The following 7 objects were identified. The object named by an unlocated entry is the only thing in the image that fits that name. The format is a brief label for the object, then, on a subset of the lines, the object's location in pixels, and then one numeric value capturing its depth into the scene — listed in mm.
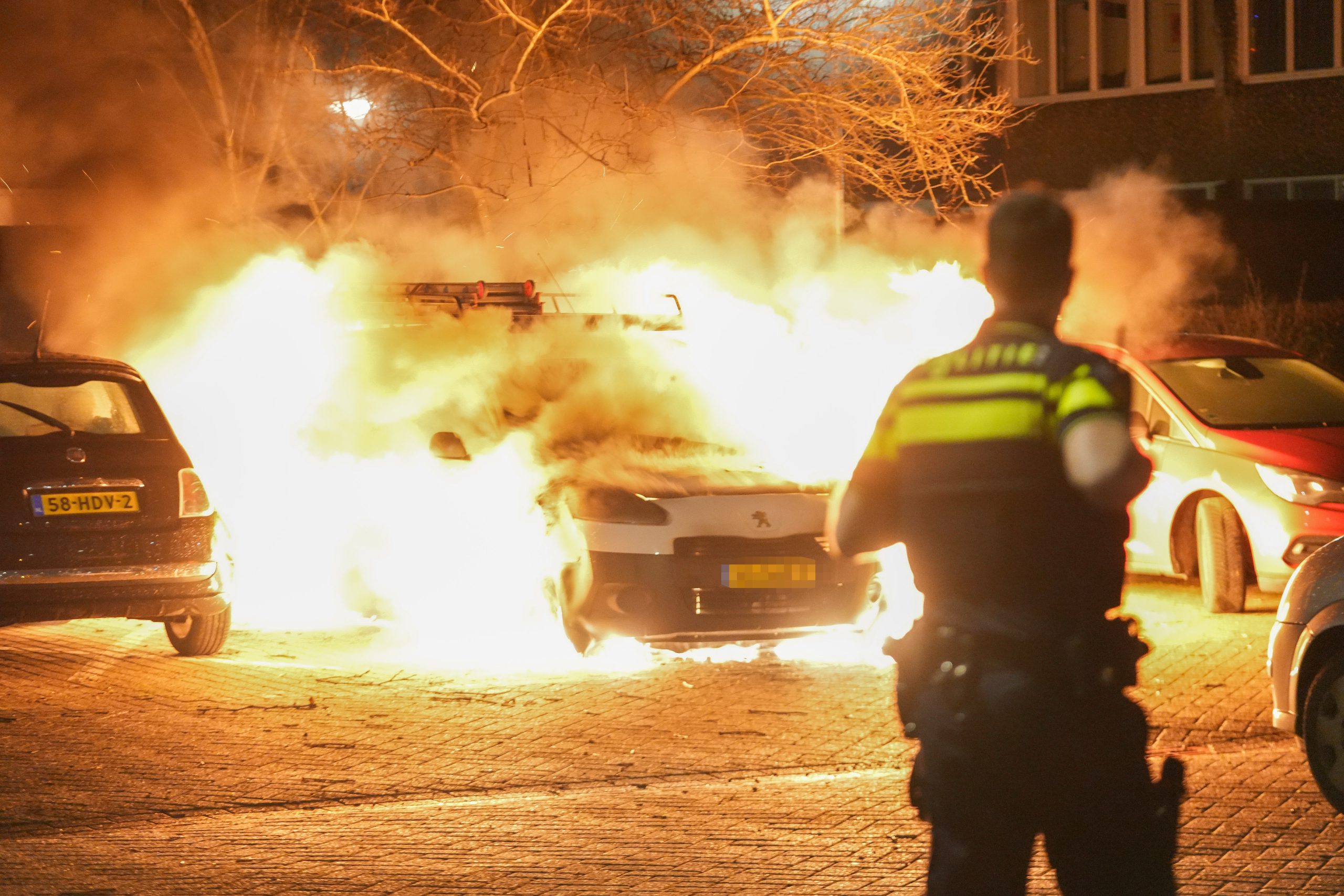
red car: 16687
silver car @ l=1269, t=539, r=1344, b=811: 9914
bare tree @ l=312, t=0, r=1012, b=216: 26234
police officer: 5402
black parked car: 14750
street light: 29516
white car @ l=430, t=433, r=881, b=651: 13805
